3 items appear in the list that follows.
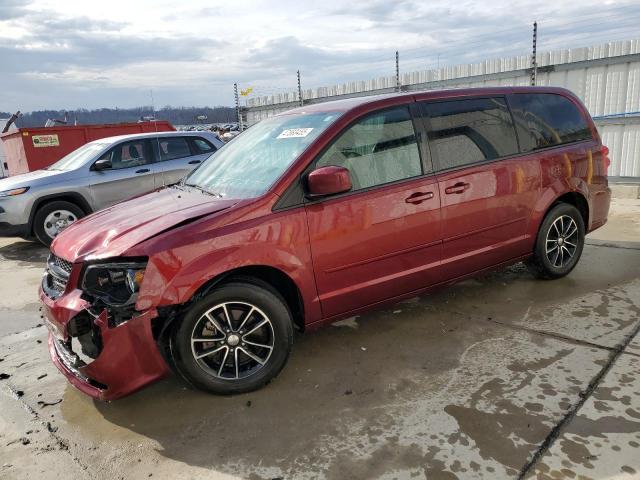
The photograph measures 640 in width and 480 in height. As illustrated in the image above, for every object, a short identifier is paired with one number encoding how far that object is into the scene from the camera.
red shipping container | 11.60
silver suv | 7.30
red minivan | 2.82
